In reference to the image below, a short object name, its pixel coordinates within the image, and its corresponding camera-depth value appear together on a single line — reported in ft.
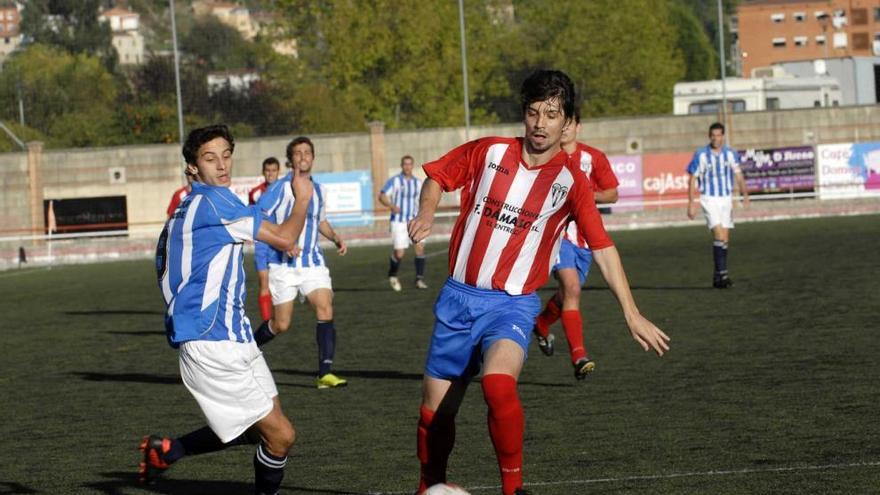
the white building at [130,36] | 619.30
